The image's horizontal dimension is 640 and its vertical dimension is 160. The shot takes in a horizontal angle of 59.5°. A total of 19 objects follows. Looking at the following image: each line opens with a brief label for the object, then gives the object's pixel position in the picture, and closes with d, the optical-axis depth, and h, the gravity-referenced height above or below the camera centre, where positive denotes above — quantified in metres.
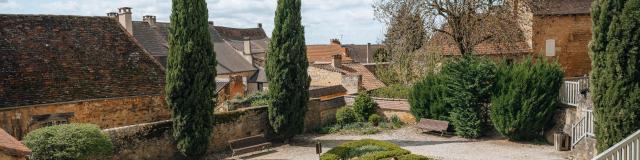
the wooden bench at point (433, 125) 21.83 -2.55
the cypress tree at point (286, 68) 21.62 -0.19
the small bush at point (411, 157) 15.06 -2.61
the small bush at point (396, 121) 24.41 -2.66
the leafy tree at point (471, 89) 20.88 -1.10
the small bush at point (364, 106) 25.23 -2.01
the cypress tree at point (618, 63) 12.59 -0.13
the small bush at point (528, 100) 19.19 -1.42
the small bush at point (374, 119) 24.64 -2.53
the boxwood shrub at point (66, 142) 15.34 -2.08
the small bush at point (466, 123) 21.05 -2.37
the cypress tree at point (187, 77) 18.83 -0.42
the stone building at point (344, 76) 30.59 -0.81
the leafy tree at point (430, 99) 22.34 -1.55
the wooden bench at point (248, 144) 20.04 -2.97
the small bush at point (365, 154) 15.58 -2.61
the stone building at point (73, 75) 18.56 -0.31
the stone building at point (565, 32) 28.55 +1.38
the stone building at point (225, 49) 38.00 +1.35
